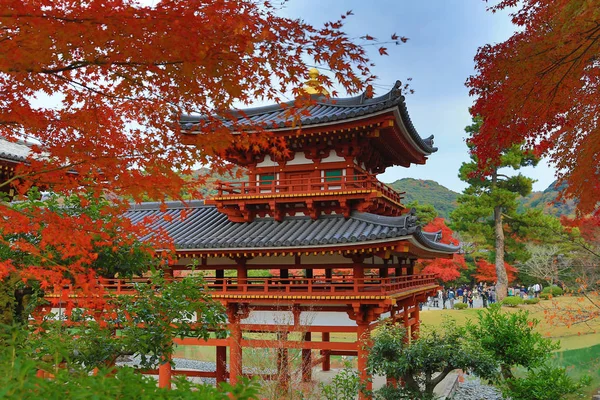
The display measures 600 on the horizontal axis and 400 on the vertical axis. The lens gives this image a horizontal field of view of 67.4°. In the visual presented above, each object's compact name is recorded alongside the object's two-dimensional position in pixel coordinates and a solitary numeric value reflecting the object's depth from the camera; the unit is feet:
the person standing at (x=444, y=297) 119.11
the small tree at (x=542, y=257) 99.55
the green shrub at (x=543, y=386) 36.45
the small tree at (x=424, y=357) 30.17
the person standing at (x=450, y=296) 126.62
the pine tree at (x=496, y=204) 102.92
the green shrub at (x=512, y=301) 102.14
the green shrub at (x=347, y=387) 34.55
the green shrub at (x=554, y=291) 116.44
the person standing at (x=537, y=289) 118.11
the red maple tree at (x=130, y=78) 12.91
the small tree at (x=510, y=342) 38.37
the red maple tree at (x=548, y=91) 17.08
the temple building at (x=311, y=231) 36.50
